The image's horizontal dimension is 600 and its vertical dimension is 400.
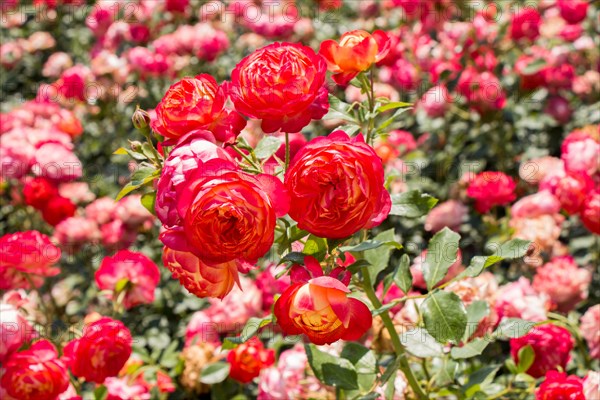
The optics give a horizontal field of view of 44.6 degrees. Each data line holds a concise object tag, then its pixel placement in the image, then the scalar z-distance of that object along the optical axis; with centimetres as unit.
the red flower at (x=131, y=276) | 161
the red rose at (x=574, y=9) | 238
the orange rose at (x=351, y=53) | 111
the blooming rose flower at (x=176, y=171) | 88
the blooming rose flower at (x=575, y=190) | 166
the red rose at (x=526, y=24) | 243
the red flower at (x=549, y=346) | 144
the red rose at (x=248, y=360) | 159
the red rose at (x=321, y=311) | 91
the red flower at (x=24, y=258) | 158
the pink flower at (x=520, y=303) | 152
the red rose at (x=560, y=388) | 126
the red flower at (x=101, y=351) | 138
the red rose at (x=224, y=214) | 85
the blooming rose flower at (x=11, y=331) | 139
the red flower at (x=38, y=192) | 219
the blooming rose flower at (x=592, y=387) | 132
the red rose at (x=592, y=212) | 157
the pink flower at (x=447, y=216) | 219
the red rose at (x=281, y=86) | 96
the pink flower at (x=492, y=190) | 203
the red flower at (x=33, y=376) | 134
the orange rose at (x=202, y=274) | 95
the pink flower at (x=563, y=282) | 170
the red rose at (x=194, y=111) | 98
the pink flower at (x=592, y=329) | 158
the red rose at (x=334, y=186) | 88
